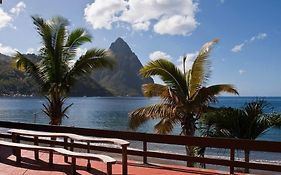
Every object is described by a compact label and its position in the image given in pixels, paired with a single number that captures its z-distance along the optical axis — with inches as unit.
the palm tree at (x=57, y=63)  330.6
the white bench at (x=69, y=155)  141.4
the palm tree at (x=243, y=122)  236.7
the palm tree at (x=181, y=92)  277.0
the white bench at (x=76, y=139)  159.4
